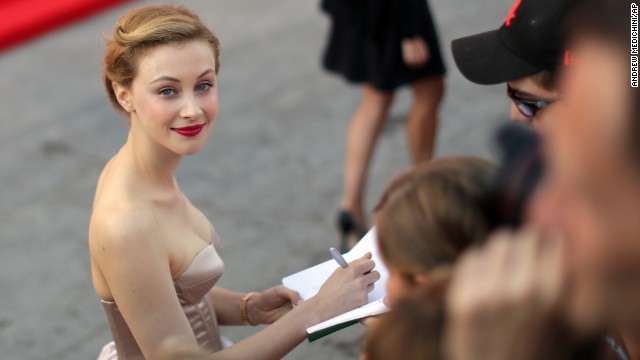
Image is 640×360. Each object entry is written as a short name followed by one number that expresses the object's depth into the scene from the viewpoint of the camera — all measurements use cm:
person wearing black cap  247
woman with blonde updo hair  212
